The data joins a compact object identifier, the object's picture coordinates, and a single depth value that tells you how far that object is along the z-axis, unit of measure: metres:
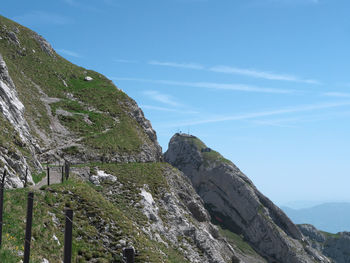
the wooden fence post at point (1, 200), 16.41
